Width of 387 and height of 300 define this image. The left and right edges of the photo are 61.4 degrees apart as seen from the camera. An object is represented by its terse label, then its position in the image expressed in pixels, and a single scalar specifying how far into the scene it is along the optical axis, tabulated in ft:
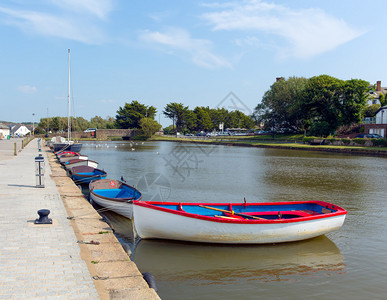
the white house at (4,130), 355.52
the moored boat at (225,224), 33.71
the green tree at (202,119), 428.56
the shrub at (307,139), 227.81
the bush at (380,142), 186.70
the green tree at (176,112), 417.49
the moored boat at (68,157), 101.54
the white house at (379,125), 214.48
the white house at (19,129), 484.74
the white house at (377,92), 285.84
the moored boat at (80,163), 83.10
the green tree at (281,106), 276.04
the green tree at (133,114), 406.62
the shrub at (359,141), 196.83
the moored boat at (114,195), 45.09
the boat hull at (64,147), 145.86
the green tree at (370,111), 246.88
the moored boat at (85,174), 71.15
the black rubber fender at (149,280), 22.59
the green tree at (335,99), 225.56
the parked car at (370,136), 208.91
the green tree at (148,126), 377.50
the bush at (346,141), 206.31
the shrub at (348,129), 242.99
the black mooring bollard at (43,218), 31.18
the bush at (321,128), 233.70
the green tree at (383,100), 240.75
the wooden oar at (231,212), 37.73
